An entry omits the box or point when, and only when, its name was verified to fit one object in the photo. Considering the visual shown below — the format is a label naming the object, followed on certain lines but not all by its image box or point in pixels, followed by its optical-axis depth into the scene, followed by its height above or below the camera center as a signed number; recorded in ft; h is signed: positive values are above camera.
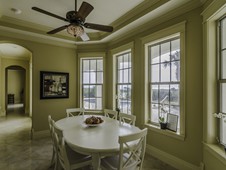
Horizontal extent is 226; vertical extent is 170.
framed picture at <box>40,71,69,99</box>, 13.08 -0.09
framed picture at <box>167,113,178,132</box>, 8.54 -2.34
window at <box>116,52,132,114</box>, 12.55 +0.19
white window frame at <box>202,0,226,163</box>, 6.63 +0.04
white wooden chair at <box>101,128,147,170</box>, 5.02 -2.86
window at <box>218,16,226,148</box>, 6.32 +0.37
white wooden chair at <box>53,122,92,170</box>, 5.60 -3.29
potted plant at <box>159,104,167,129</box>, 9.04 -2.21
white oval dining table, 5.24 -2.36
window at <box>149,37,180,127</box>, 8.75 +0.41
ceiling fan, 6.48 +3.14
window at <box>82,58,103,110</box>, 14.97 +0.11
